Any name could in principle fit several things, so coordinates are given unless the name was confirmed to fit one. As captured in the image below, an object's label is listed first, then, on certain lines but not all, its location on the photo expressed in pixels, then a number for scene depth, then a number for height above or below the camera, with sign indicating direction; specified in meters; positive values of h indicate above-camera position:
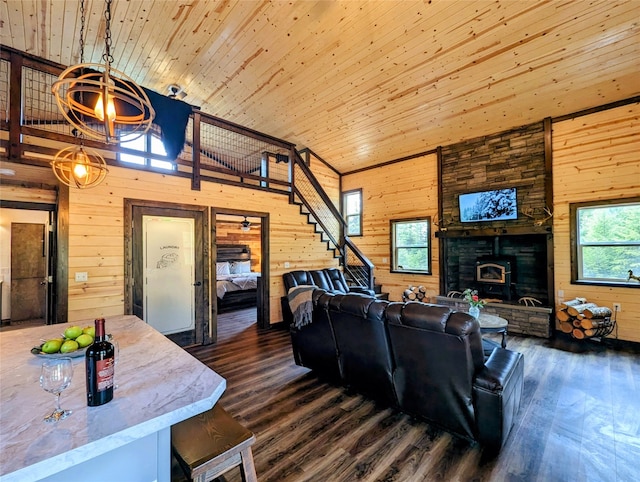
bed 6.96 -0.93
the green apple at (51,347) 1.48 -0.52
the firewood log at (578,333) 4.23 -1.40
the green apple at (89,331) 1.68 -0.50
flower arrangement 3.56 -0.76
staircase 6.32 +0.50
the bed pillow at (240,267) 8.76 -0.71
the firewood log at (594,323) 4.12 -1.21
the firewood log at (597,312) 4.12 -1.07
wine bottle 1.02 -0.46
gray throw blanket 3.04 -0.67
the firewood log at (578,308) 4.23 -1.03
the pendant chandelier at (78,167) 2.95 +0.84
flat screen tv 5.19 +0.65
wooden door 5.80 -0.50
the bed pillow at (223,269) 8.36 -0.74
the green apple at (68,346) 1.51 -0.53
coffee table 3.33 -1.01
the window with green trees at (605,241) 4.21 -0.04
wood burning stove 5.20 -0.67
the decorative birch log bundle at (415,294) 6.04 -1.11
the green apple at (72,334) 1.64 -0.50
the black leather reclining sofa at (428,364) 2.03 -0.98
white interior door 4.18 -0.42
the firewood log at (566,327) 4.36 -1.35
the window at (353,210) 7.58 +0.86
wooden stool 1.28 -0.95
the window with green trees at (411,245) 6.35 -0.09
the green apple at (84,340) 1.57 -0.52
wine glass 0.99 -0.47
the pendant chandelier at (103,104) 1.73 +0.96
